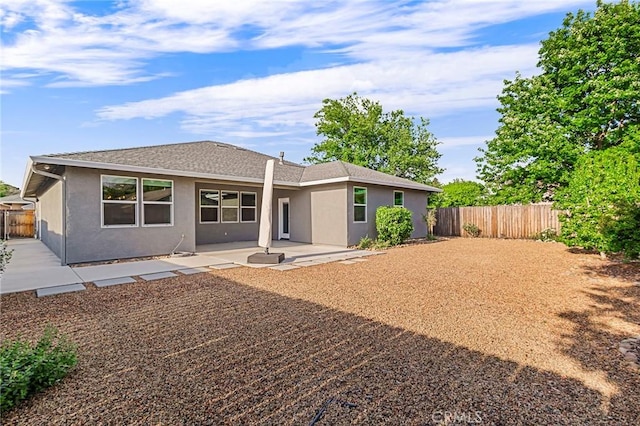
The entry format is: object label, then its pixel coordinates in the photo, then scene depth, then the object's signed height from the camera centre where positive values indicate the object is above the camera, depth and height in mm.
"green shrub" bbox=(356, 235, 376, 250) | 12117 -1041
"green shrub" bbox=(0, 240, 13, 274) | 4239 -473
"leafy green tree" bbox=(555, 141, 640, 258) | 7188 +244
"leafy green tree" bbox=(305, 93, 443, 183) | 27688 +6941
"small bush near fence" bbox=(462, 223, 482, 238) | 16844 -759
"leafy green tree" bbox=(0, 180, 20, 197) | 34912 +3500
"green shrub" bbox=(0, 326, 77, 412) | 2324 -1189
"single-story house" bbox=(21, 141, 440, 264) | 8531 +687
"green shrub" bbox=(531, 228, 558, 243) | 13966 -880
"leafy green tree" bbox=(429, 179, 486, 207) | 21797 +1300
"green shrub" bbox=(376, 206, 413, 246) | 12602 -306
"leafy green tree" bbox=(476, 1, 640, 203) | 13844 +5219
